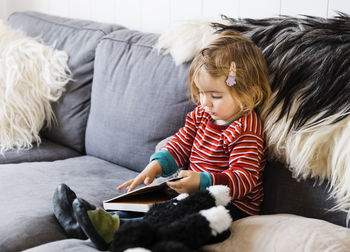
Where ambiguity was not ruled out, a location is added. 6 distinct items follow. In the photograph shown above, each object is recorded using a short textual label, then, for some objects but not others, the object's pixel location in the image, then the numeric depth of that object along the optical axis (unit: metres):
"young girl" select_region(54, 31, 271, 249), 1.26
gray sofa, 1.28
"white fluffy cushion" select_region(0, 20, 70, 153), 1.96
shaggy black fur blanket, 1.22
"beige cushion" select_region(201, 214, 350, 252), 0.98
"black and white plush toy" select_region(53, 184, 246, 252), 0.99
